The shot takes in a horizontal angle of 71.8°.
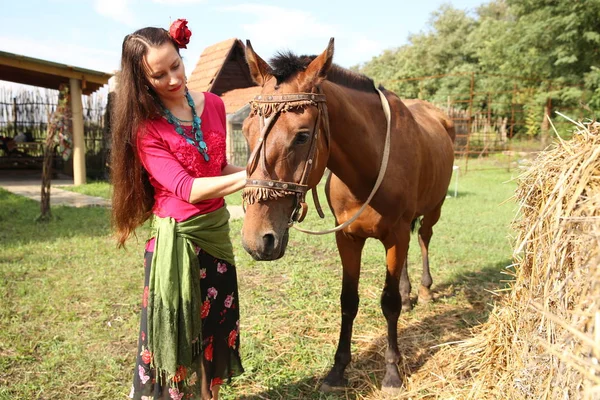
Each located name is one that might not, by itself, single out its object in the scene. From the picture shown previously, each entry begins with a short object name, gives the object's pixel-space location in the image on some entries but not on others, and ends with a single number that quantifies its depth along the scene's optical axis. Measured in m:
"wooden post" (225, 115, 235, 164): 13.63
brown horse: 1.84
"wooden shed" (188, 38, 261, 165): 13.71
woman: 1.90
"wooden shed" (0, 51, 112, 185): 10.52
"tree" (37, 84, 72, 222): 7.05
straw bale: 1.39
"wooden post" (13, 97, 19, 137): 14.55
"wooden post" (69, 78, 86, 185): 11.45
